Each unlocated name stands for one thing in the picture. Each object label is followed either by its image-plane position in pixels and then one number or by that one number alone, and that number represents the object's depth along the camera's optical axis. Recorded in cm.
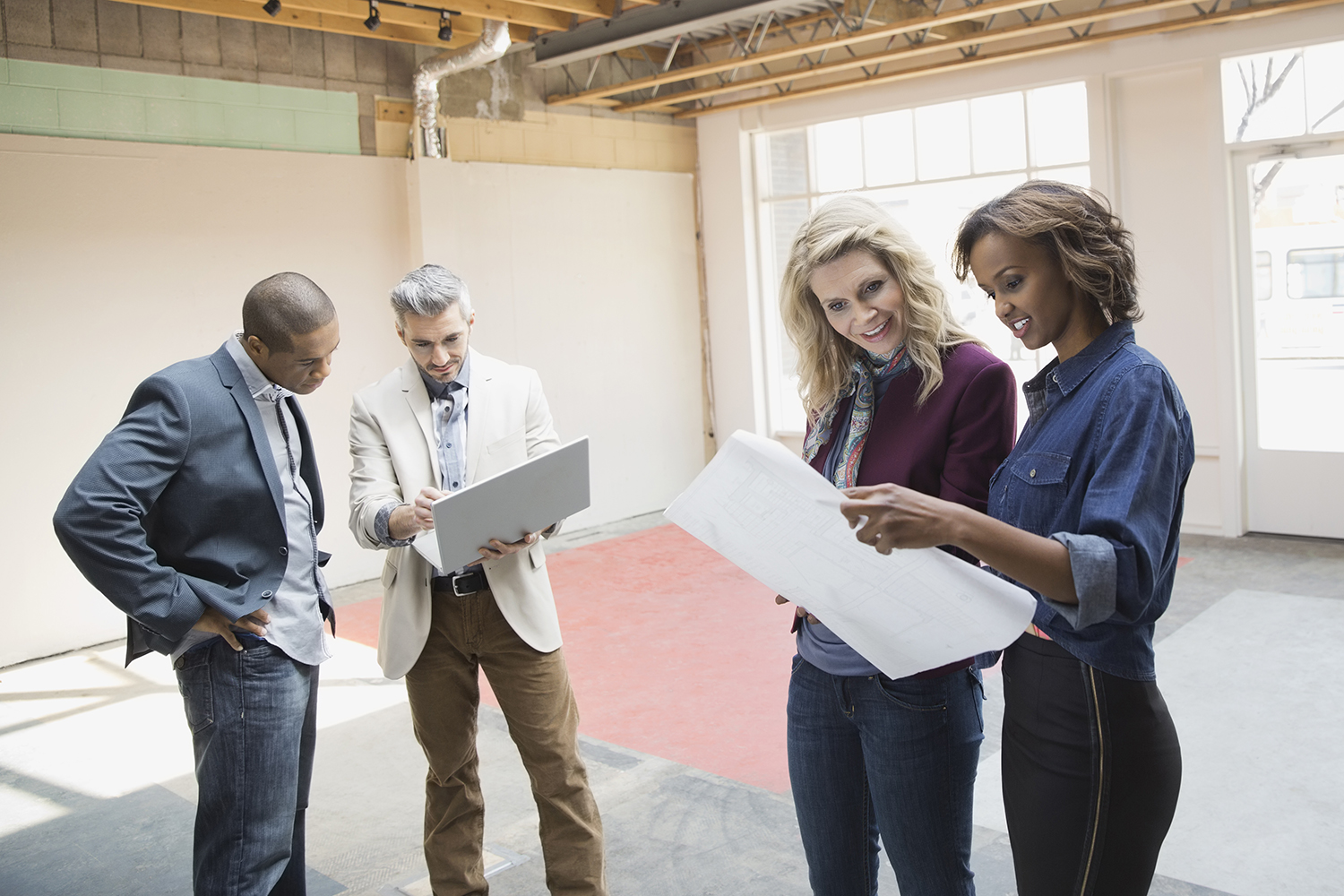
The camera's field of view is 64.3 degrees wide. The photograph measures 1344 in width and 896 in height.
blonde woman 164
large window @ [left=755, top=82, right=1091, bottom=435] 734
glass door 641
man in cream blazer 239
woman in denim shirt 122
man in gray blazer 184
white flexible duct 654
